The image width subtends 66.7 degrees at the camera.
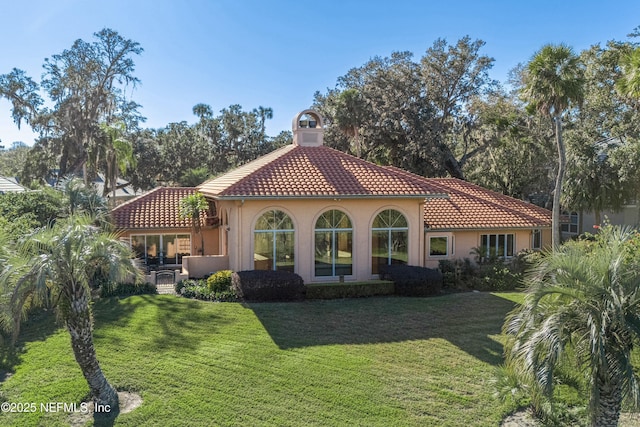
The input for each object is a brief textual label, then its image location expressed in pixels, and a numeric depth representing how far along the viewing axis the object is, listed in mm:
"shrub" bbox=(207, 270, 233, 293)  18328
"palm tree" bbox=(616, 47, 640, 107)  17959
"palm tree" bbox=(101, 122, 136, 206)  30516
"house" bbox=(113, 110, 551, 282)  19406
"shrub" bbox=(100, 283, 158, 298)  18078
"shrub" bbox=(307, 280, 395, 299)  18609
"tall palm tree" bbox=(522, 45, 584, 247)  21359
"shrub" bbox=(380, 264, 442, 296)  19266
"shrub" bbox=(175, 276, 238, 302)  17891
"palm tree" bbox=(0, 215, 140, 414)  9133
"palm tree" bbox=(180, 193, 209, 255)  22719
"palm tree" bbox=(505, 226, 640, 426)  7430
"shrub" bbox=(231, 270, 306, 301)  17719
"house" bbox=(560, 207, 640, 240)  33656
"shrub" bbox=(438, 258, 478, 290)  21531
